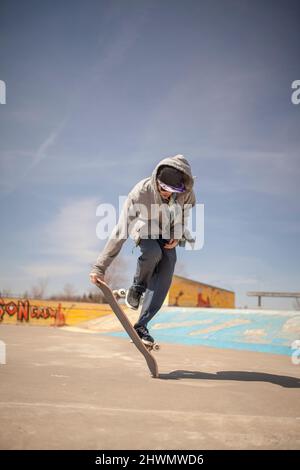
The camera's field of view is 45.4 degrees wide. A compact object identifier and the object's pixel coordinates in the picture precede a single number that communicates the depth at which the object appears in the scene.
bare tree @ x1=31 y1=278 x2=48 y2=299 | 51.53
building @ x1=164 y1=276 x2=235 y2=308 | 27.02
